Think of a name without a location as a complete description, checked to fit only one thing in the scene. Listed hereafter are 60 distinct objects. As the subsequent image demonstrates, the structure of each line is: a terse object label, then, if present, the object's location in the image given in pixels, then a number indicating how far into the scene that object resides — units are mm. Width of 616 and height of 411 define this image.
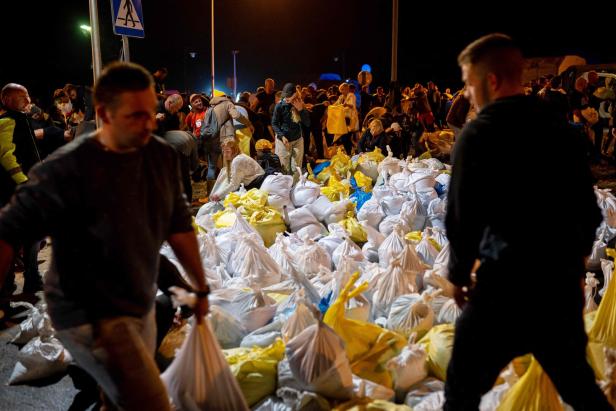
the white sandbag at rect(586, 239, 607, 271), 5375
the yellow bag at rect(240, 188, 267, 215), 6160
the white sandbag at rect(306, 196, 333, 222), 6445
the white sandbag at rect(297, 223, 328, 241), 5724
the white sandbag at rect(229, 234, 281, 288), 4559
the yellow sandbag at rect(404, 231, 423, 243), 5369
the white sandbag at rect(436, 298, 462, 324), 3662
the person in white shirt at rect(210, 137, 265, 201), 7230
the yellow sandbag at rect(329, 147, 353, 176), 8391
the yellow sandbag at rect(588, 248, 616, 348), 3279
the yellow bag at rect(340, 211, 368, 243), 5848
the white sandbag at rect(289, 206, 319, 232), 6090
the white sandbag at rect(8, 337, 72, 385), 3654
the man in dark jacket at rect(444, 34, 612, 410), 1892
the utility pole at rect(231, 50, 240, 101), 27531
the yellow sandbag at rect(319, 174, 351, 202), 7113
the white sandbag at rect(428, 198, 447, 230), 6054
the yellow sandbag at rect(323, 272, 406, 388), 3121
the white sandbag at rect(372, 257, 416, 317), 3949
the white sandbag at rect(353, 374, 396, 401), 2893
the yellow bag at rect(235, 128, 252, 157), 9336
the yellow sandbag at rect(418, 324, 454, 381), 3110
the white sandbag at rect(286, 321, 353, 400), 2730
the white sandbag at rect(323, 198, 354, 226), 6367
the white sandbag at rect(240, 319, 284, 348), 3523
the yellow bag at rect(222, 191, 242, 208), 6329
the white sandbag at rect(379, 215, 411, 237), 5746
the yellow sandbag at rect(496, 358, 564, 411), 2453
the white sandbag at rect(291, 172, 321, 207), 6648
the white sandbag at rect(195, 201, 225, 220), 6793
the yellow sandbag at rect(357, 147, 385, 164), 8388
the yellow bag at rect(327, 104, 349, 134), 12094
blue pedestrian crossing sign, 5914
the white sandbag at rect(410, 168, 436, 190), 6680
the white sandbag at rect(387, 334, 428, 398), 3051
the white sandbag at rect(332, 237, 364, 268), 4848
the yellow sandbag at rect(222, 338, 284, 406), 2930
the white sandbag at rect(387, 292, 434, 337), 3543
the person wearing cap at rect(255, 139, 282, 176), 7839
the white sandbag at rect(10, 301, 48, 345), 4043
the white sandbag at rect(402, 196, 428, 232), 6004
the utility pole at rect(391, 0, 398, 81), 14102
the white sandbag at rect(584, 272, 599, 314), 3658
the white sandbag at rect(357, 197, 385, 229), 6129
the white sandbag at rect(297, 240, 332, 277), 4715
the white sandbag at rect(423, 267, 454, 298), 4027
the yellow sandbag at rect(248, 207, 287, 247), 5887
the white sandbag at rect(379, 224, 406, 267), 4836
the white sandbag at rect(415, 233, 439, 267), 4854
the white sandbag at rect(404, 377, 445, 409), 2967
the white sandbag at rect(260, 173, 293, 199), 6598
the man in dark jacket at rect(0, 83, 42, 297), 4922
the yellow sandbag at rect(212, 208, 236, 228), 6011
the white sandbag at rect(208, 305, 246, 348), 3643
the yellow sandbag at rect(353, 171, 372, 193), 7680
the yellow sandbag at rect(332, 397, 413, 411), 2699
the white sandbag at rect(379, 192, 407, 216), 6266
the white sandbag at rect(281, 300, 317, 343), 3326
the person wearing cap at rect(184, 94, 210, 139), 9971
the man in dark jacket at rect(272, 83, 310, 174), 9461
